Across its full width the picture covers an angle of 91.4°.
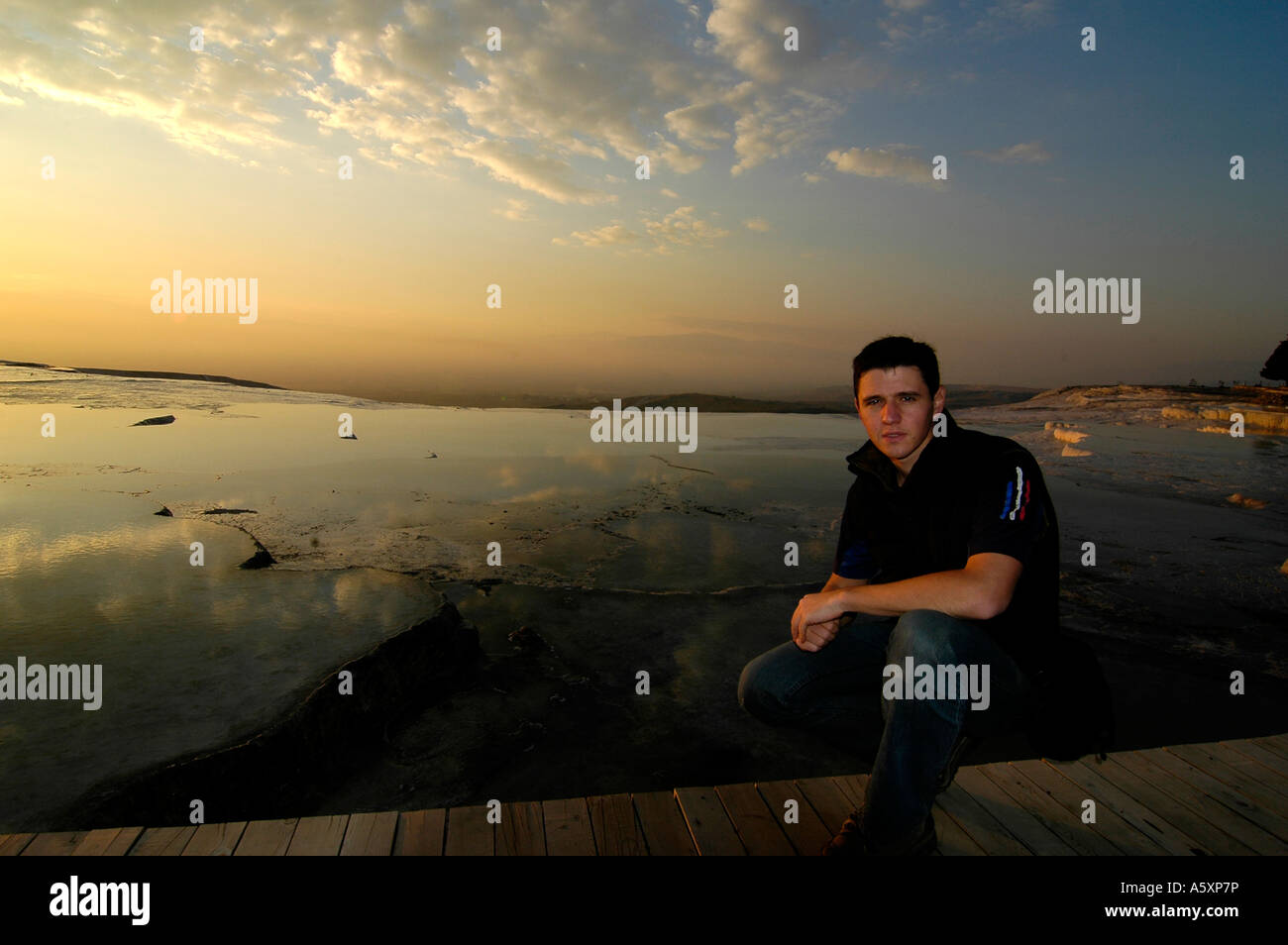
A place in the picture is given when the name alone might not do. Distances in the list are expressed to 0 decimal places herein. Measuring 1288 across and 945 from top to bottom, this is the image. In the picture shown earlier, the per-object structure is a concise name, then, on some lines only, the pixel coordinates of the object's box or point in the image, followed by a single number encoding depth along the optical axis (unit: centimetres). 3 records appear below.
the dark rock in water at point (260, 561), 590
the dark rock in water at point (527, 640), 528
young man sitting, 226
